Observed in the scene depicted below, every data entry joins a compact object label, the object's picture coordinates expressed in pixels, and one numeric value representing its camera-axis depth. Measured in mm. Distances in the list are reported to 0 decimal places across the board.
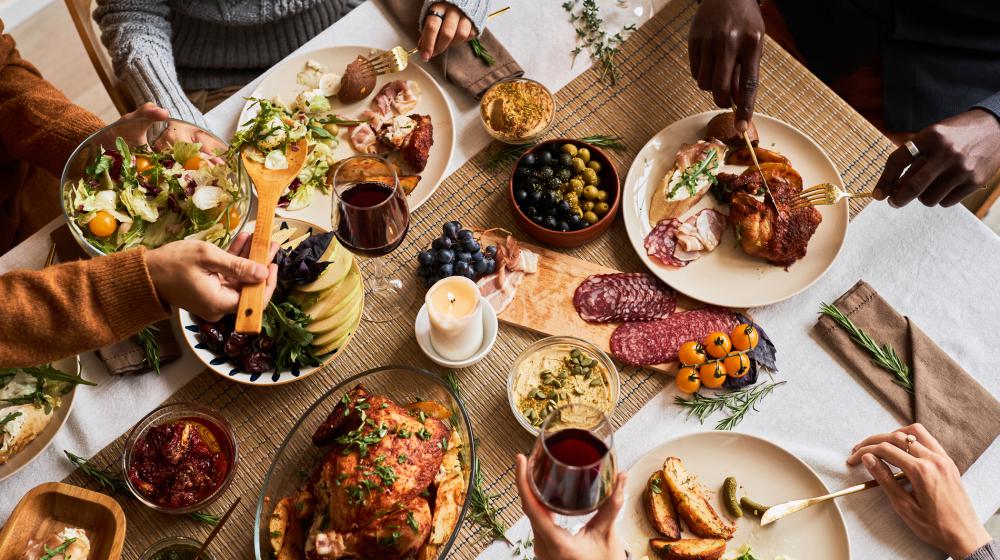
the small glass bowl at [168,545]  1738
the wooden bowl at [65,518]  1608
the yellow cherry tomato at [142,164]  2020
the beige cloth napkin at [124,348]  1906
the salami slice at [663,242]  2131
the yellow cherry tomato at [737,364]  1948
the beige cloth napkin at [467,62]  2312
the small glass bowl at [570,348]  1912
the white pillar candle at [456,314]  1889
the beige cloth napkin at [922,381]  1909
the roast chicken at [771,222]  2084
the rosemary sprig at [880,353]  1983
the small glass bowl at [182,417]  1755
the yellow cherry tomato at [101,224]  1927
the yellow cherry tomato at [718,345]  1961
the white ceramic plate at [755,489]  1814
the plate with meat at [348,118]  2174
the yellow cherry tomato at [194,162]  2027
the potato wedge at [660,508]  1796
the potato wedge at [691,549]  1756
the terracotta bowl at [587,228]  2088
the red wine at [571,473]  1386
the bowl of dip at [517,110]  2207
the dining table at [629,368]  1876
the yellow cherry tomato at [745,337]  1973
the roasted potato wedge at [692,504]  1793
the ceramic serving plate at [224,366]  1820
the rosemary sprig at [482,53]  2338
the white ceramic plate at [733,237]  2092
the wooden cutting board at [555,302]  2057
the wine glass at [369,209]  1745
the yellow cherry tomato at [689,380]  1952
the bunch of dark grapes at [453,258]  2033
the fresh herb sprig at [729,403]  1965
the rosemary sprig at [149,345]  1917
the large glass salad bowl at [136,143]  1919
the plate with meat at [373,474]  1610
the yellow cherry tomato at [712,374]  1933
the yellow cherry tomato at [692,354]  1953
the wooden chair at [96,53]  2334
